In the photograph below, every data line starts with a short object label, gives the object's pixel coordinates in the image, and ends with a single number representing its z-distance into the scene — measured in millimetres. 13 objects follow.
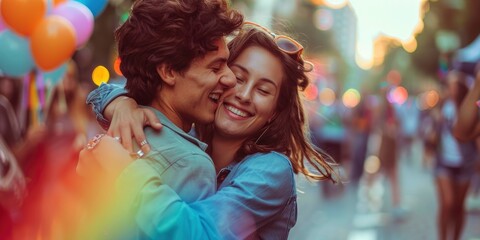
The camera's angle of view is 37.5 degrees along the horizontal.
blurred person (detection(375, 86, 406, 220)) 11512
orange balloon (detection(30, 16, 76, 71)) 5516
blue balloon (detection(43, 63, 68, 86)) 6668
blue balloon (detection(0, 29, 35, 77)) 5328
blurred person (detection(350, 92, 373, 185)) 13086
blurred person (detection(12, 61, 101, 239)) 6379
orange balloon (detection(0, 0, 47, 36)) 5125
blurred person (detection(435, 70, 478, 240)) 7129
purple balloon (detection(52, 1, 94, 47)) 5828
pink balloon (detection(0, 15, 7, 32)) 5390
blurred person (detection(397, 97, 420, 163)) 23734
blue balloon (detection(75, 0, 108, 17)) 5859
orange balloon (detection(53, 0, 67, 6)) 5945
